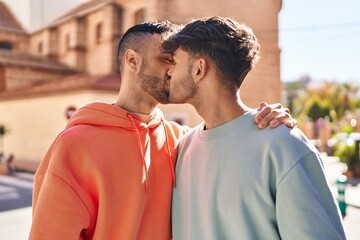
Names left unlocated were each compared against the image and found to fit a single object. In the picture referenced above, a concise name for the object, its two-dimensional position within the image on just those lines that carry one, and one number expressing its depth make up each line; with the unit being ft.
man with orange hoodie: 5.54
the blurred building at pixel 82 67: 53.16
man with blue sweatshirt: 4.66
